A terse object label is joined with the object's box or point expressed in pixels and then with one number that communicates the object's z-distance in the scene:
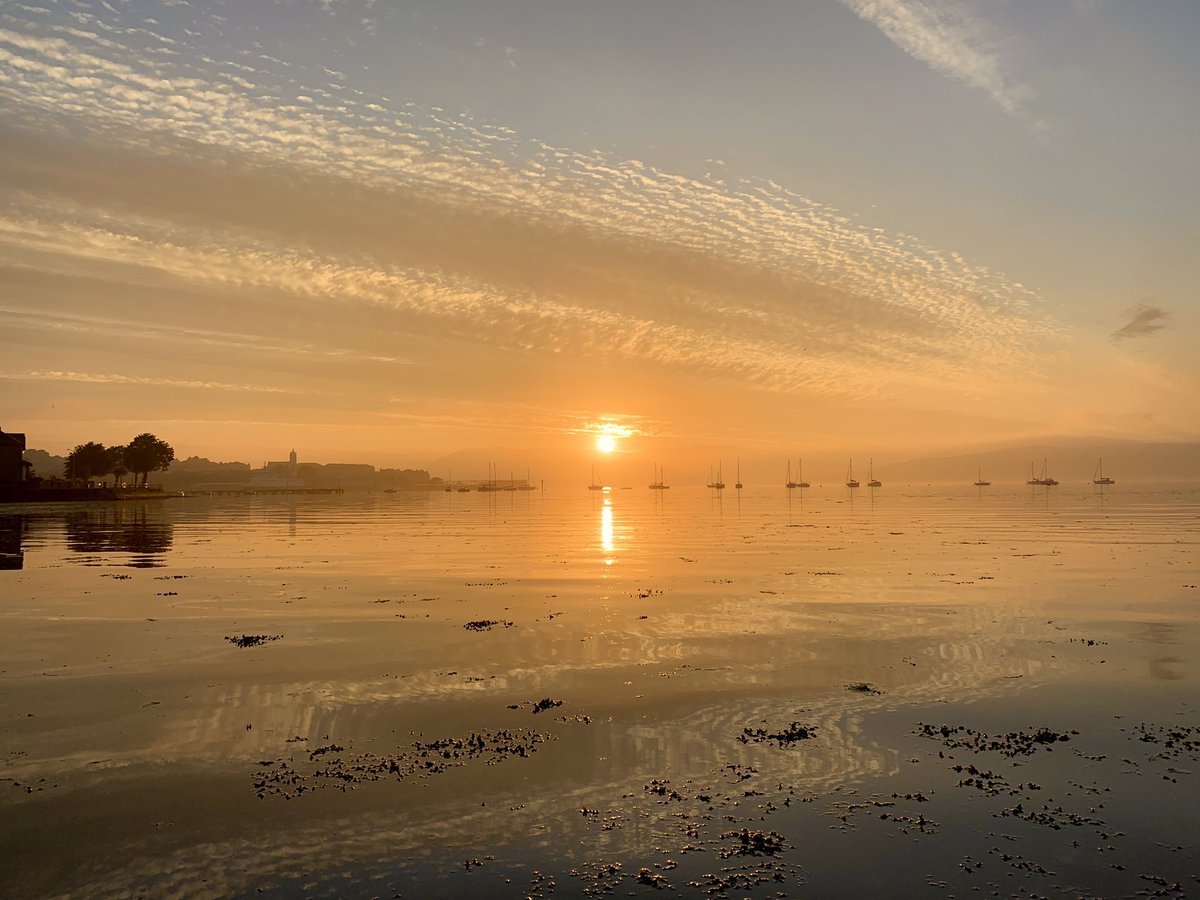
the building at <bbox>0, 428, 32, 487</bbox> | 157.75
